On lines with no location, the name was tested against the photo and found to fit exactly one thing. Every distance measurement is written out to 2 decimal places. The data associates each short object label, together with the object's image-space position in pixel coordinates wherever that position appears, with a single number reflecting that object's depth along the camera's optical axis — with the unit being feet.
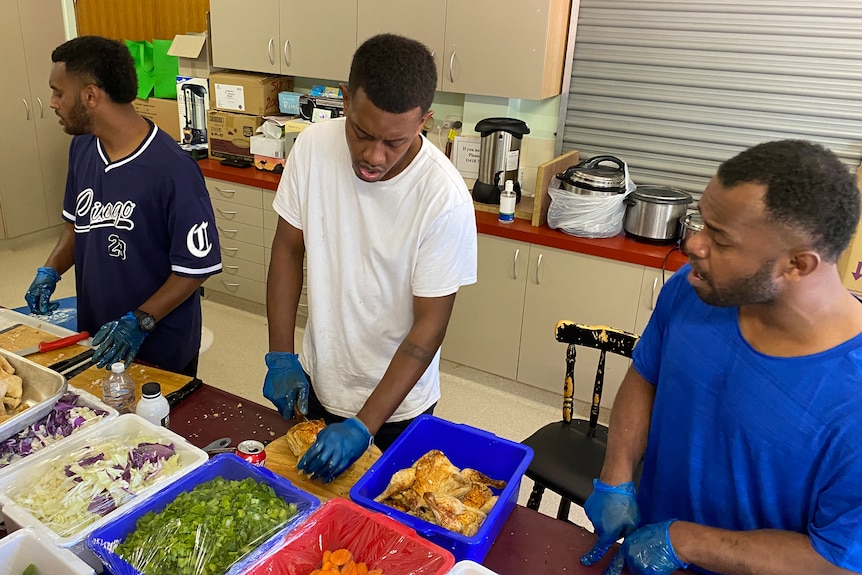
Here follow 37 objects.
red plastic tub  3.43
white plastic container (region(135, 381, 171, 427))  4.50
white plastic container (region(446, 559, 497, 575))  3.38
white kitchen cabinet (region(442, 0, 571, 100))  9.90
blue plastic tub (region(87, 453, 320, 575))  3.37
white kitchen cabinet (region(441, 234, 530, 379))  10.38
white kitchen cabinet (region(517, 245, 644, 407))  9.63
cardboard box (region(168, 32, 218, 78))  13.42
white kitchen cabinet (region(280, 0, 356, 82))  11.44
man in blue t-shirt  3.41
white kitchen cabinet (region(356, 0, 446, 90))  10.55
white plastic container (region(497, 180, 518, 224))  10.28
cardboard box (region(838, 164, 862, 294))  8.48
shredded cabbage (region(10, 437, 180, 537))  3.63
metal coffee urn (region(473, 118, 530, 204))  10.54
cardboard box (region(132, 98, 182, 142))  14.33
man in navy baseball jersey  5.85
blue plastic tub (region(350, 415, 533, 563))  3.62
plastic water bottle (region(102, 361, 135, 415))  4.78
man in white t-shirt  4.47
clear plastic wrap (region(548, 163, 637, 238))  9.59
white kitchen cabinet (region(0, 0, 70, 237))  14.48
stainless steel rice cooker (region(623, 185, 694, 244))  9.41
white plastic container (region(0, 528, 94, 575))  3.28
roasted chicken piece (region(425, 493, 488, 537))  3.70
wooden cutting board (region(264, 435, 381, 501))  4.21
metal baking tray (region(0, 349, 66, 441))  4.20
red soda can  4.13
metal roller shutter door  9.14
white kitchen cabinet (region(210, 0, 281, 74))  12.19
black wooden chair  6.17
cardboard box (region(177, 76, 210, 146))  13.42
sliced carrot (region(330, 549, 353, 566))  3.52
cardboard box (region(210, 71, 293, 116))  12.72
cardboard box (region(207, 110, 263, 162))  12.80
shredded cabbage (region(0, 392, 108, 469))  4.22
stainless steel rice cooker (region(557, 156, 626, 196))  9.59
